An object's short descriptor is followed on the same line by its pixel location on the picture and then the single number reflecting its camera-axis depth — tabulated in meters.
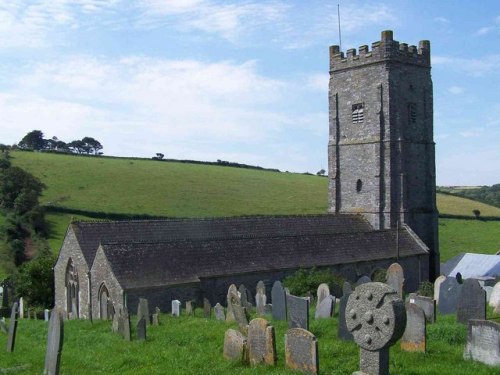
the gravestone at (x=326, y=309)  16.38
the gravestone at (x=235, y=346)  11.49
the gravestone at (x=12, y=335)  14.12
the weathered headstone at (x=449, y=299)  16.33
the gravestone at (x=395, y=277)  20.75
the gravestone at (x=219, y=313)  18.08
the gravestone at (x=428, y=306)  14.52
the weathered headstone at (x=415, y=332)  11.41
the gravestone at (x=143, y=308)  16.95
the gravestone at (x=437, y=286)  19.11
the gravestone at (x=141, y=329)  14.73
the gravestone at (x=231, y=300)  16.69
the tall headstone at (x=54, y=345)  10.41
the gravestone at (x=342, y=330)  12.53
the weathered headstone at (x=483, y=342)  10.34
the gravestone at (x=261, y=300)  18.83
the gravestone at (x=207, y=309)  19.42
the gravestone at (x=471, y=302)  13.35
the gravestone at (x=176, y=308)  20.20
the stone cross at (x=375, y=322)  9.05
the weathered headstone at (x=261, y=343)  11.05
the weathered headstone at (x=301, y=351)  10.12
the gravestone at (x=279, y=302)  16.64
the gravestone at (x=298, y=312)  13.16
